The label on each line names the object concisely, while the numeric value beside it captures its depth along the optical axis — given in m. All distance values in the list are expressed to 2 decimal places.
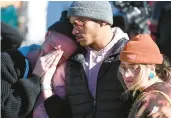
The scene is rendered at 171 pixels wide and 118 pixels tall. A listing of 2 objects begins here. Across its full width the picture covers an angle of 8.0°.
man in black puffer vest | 6.10
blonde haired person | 5.78
